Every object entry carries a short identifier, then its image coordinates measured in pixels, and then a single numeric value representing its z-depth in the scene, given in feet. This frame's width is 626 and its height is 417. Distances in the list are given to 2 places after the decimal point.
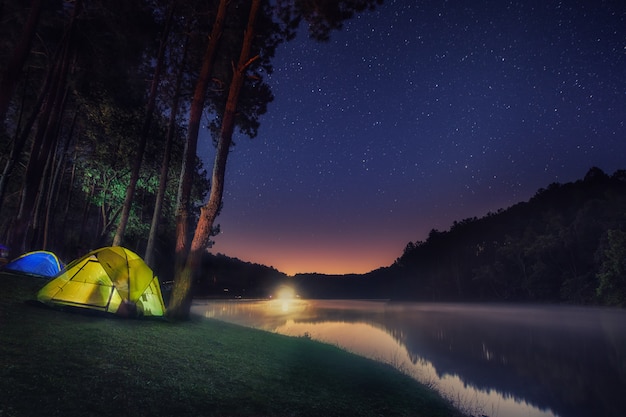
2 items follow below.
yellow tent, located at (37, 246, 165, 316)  32.68
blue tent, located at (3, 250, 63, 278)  45.68
